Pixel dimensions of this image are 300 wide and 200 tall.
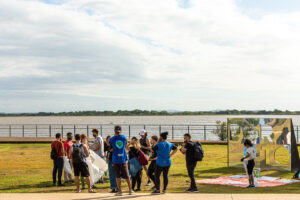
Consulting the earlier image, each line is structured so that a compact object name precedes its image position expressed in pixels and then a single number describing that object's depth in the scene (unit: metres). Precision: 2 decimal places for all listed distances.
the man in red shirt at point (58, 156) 13.04
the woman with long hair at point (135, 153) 11.79
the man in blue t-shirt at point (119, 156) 10.45
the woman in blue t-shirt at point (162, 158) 10.83
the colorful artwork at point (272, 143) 16.64
